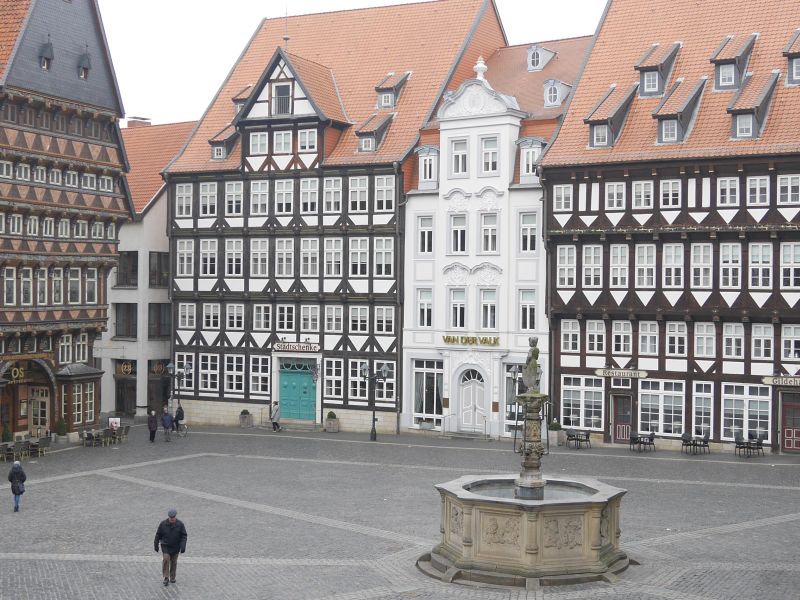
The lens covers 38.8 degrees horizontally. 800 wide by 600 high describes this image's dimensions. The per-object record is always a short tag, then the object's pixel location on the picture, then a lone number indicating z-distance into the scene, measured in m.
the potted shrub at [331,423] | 52.00
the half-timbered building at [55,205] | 45.06
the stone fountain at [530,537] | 22.73
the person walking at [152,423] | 47.28
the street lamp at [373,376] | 48.47
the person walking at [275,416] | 52.41
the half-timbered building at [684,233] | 42.66
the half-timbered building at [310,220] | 51.66
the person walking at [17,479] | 30.66
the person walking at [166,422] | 48.28
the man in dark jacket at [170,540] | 22.52
